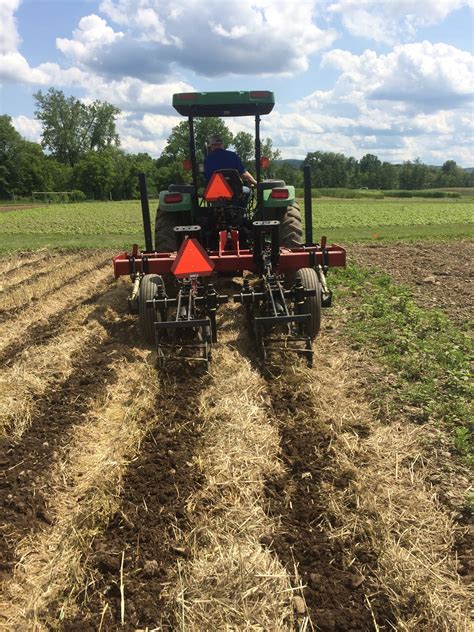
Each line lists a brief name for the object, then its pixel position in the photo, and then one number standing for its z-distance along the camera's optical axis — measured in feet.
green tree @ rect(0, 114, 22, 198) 194.08
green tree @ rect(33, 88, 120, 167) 247.70
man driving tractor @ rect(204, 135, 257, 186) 21.43
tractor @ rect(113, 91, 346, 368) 16.37
